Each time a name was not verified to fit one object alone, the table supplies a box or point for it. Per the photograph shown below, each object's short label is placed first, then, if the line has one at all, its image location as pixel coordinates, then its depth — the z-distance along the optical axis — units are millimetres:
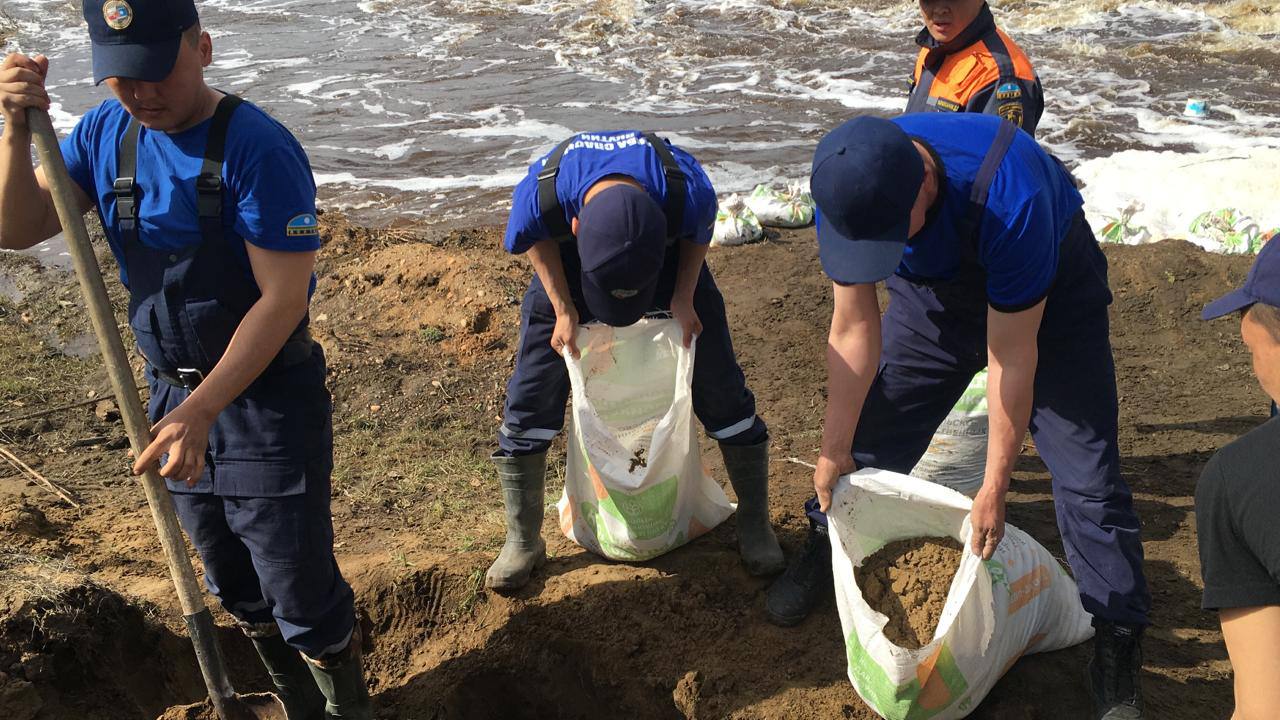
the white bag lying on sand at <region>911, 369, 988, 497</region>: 3600
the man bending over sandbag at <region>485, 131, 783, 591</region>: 2605
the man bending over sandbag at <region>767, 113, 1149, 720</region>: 2148
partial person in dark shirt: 1488
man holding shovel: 2135
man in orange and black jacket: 3291
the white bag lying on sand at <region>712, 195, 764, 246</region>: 6223
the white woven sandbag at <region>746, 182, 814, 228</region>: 6465
